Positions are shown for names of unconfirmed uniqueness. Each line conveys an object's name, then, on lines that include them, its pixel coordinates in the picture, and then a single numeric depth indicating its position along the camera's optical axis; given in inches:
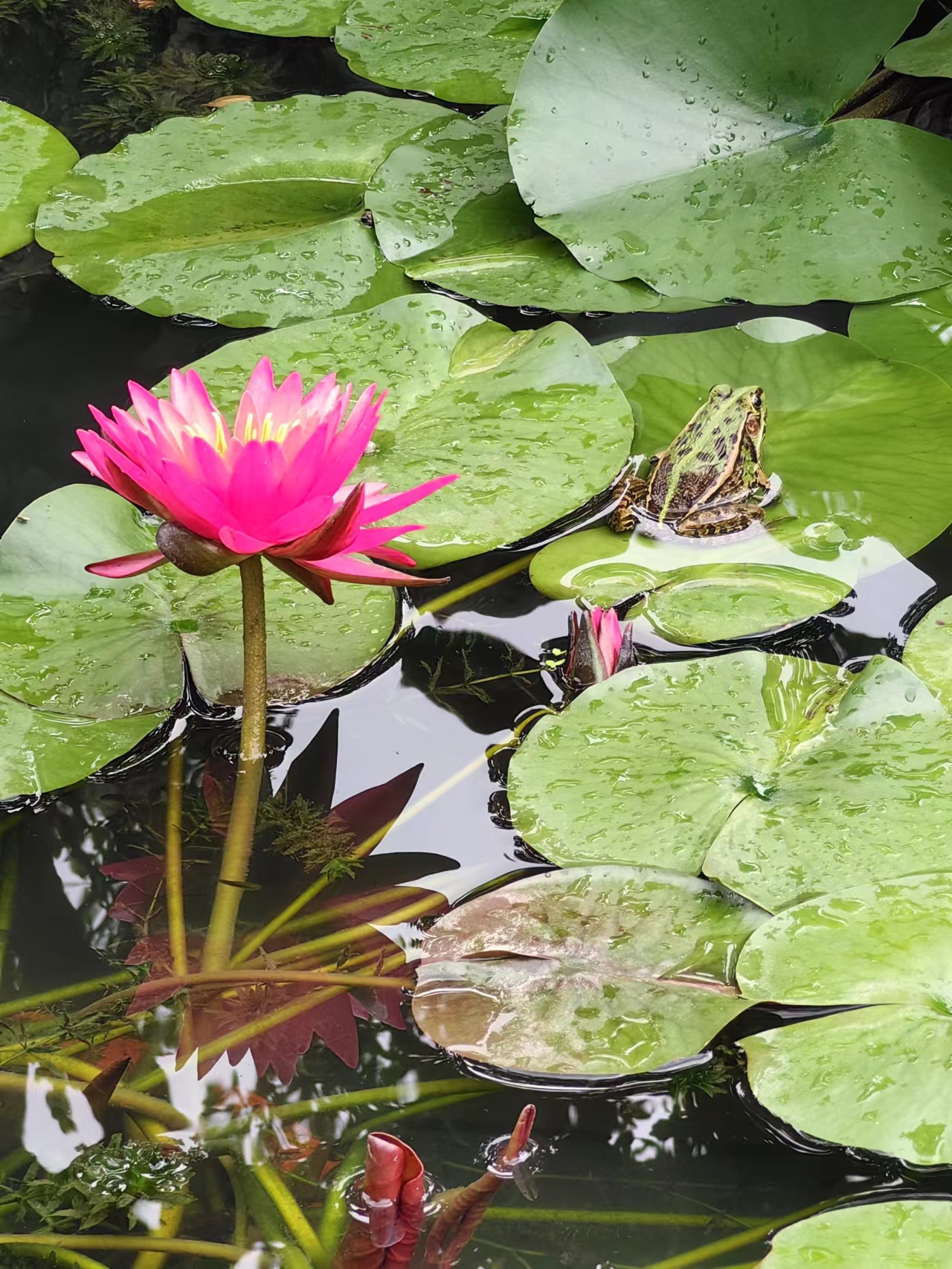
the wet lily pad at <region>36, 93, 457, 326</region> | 79.1
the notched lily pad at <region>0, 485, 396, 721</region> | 70.5
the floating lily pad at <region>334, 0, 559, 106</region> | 85.2
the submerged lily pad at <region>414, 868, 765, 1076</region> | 66.3
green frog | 73.5
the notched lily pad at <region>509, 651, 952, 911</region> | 67.7
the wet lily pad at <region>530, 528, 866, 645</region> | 72.0
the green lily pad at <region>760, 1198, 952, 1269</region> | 64.0
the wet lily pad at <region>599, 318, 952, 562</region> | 73.7
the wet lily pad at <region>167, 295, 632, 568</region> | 73.3
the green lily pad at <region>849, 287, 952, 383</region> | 76.7
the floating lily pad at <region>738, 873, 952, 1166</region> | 65.0
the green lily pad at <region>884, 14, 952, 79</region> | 78.7
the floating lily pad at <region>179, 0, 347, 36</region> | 90.1
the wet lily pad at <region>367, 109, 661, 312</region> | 78.6
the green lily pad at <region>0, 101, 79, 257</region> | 81.2
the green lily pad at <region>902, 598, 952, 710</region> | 70.4
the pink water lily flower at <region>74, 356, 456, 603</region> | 66.5
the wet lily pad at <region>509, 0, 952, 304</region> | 77.4
